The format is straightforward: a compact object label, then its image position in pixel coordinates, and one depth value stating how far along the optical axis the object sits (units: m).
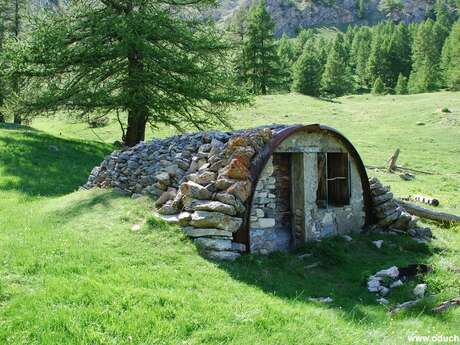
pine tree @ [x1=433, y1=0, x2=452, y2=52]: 108.12
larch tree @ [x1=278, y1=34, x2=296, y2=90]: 69.45
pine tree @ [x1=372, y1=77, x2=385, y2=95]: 80.38
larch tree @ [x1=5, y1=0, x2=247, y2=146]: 20.94
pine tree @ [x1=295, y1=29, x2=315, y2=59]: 110.69
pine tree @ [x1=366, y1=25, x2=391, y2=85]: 98.62
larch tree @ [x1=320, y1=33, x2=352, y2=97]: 82.06
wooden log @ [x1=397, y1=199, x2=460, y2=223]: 15.02
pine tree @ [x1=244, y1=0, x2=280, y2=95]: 62.47
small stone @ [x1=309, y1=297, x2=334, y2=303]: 8.49
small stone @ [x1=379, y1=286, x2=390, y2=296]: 9.32
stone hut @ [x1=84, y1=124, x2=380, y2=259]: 10.51
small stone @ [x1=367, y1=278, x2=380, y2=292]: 9.46
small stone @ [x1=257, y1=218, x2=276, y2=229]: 11.20
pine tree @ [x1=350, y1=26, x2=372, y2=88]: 106.02
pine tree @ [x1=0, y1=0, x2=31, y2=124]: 38.34
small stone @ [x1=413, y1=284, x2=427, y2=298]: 9.06
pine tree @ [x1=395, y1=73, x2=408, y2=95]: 83.38
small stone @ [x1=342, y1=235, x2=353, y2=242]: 12.75
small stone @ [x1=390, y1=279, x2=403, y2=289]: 9.55
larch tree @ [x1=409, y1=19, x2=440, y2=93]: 83.12
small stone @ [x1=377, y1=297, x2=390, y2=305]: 8.87
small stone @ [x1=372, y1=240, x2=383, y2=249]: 12.69
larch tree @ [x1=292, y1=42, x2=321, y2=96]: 70.88
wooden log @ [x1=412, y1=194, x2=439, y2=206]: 17.44
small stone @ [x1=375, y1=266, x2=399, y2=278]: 10.01
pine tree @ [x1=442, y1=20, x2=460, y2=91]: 72.81
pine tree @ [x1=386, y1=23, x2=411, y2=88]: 100.06
